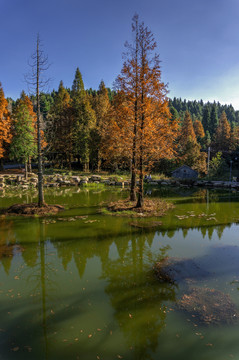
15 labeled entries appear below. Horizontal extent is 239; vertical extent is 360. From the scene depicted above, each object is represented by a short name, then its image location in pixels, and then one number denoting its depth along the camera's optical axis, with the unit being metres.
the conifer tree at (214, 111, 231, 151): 64.94
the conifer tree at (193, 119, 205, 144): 81.69
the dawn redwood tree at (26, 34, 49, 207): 13.87
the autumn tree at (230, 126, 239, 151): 62.11
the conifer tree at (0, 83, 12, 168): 34.47
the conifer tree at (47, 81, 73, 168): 43.03
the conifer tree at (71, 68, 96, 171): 41.50
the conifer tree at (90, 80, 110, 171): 41.59
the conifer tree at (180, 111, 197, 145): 65.31
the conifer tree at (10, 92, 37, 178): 33.76
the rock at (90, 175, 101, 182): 36.38
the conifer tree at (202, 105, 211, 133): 85.31
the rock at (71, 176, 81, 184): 34.31
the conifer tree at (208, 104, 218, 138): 82.81
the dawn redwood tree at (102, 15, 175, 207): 14.23
